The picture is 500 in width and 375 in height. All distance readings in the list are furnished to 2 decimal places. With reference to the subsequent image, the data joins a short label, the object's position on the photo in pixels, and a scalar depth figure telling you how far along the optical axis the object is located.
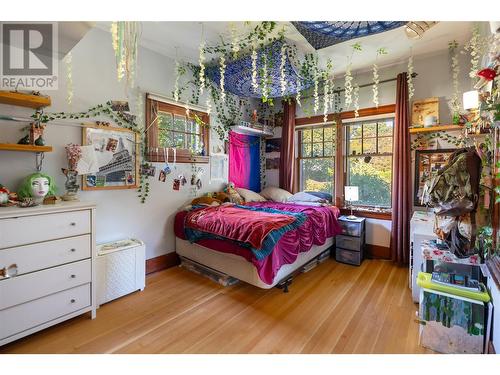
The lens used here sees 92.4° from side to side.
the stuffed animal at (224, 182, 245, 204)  3.67
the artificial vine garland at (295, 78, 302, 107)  2.85
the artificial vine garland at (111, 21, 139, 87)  1.22
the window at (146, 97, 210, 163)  2.95
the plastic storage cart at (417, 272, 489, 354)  1.56
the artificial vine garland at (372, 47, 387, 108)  2.88
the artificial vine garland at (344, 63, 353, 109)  3.40
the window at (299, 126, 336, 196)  4.04
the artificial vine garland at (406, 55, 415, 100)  2.92
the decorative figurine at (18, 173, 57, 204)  1.92
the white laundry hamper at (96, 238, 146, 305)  2.21
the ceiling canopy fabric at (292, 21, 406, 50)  1.72
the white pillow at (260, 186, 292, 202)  4.06
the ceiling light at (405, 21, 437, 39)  1.86
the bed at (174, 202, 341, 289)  2.29
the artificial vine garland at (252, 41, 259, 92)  2.36
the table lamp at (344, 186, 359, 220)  3.42
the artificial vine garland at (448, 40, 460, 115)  2.79
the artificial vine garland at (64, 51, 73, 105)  2.15
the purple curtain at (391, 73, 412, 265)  3.19
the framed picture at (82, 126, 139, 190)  2.47
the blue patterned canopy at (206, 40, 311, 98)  2.39
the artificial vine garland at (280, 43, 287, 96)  2.26
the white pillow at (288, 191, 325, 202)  3.68
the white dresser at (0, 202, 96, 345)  1.60
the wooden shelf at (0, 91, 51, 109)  1.84
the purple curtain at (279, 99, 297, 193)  4.24
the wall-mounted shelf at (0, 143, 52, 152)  1.85
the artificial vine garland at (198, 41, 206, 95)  3.25
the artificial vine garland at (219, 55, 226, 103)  2.63
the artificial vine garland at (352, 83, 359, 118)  3.59
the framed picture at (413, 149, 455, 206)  3.05
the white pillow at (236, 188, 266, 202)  3.93
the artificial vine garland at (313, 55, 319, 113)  2.97
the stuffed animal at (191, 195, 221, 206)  3.32
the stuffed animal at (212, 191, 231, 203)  3.58
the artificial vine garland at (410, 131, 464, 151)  2.95
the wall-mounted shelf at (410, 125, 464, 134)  2.80
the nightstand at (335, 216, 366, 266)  3.27
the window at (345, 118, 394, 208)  3.54
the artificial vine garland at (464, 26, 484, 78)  2.21
